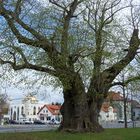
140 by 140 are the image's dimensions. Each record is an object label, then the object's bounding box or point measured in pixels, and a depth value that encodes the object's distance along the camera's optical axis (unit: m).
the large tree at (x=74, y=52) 15.10
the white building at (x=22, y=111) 84.84
